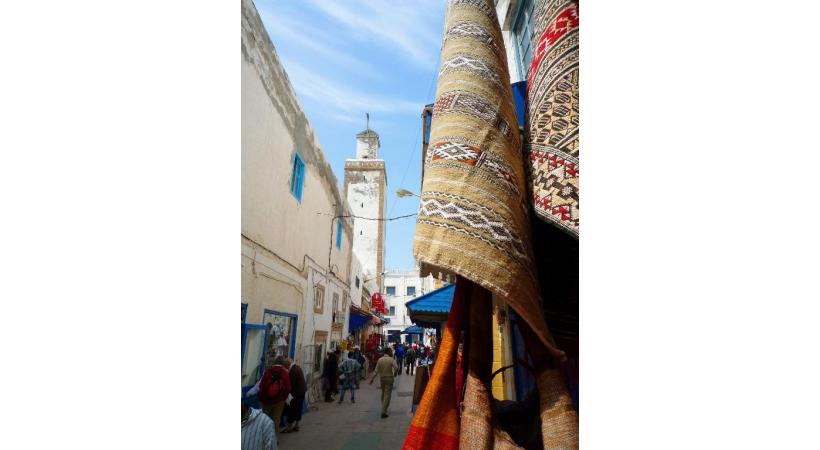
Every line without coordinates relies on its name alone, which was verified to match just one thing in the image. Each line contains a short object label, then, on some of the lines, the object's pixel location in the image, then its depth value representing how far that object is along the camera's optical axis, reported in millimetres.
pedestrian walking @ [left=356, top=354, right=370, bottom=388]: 11164
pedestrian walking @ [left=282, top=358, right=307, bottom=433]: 4047
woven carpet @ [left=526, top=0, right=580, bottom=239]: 591
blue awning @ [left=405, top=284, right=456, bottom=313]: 4391
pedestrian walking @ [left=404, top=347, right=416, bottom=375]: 14673
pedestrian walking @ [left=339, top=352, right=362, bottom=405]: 7137
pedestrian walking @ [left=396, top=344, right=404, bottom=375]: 13775
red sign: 17655
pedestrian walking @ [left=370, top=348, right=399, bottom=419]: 5969
